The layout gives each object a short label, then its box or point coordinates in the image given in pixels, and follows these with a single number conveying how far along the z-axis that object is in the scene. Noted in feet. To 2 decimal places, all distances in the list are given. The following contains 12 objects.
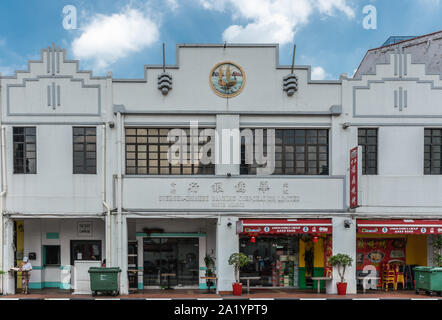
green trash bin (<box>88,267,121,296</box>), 51.47
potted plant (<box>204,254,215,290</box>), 57.52
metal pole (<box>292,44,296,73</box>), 54.59
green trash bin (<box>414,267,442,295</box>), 51.85
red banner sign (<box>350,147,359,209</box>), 51.93
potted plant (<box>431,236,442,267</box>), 55.47
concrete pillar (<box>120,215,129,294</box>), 53.93
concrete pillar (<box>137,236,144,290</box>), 59.47
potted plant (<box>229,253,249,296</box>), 52.65
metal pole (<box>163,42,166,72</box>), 55.05
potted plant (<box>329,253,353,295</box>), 53.57
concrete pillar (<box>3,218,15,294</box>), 54.03
